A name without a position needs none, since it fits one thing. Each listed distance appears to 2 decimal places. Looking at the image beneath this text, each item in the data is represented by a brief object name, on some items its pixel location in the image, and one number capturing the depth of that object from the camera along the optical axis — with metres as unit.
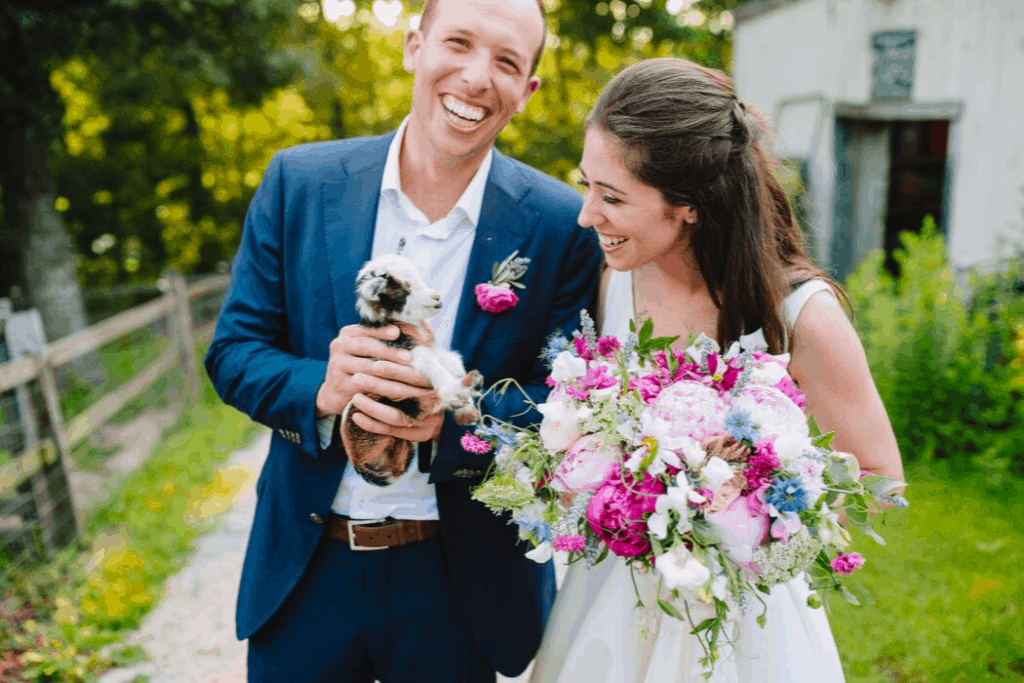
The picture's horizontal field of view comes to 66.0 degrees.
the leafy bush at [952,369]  5.19
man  2.01
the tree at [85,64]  8.58
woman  1.99
